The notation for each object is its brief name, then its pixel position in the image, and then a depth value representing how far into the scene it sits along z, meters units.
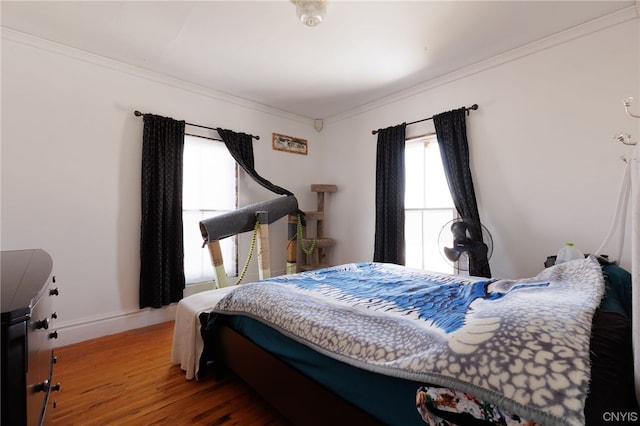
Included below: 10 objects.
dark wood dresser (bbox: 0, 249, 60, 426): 0.64
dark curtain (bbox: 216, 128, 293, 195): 3.35
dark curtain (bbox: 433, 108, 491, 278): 2.71
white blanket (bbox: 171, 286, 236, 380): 1.82
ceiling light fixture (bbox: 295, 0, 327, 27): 1.86
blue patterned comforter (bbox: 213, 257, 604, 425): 0.67
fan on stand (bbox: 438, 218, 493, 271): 2.40
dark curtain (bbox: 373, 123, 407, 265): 3.27
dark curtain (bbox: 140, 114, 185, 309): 2.78
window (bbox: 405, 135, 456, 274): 3.09
